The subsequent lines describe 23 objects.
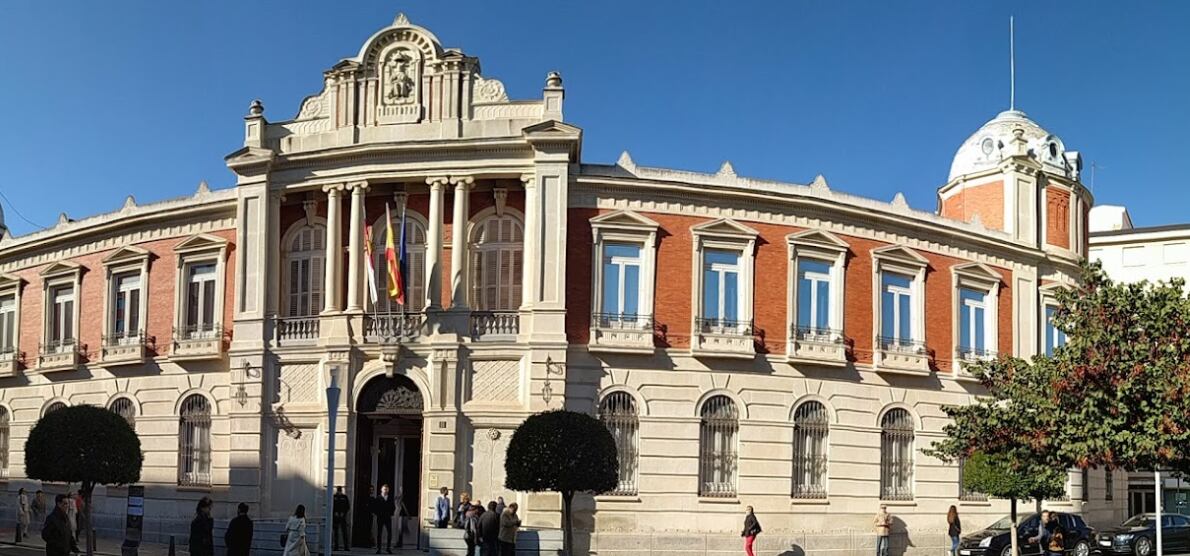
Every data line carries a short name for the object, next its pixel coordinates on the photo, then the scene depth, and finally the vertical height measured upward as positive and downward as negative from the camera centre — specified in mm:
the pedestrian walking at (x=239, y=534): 23828 -2727
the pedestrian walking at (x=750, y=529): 30688 -3186
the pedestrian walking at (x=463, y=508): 29719 -2727
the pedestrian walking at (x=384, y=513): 31188 -3017
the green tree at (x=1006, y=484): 31828 -2142
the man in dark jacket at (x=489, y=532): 28016 -3065
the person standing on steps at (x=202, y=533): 23938 -2720
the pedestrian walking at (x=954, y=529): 34000 -3437
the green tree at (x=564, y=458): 27500 -1441
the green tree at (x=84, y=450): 29078 -1535
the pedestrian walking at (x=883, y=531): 32750 -3393
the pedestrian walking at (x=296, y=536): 25172 -2909
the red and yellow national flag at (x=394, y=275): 32156 +2730
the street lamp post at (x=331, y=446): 22797 -1059
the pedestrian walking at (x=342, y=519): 31594 -3226
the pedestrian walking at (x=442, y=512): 30781 -2920
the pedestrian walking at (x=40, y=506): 38031 -3623
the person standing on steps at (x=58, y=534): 21766 -2529
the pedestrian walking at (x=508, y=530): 27719 -2985
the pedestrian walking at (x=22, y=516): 34938 -3649
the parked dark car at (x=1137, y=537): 36219 -3841
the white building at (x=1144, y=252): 61844 +7007
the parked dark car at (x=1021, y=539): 33469 -3667
